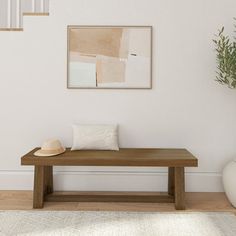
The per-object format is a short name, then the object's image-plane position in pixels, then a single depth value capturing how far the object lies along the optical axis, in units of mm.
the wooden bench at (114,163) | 2539
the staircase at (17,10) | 3096
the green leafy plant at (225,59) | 2730
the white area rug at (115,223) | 2154
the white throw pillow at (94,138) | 2865
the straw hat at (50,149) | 2631
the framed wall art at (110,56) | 3033
